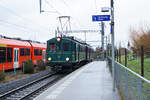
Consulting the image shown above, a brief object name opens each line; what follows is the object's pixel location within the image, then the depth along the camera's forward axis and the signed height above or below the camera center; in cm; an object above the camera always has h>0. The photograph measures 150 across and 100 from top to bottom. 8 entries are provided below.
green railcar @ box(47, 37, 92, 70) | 1756 +9
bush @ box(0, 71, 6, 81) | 1254 -139
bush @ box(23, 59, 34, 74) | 1695 -103
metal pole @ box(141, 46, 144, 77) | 606 -23
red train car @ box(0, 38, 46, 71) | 1576 +23
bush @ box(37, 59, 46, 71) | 1994 -111
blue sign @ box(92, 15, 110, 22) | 878 +166
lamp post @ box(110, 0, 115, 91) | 818 +123
